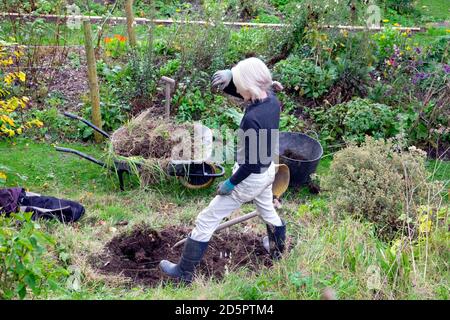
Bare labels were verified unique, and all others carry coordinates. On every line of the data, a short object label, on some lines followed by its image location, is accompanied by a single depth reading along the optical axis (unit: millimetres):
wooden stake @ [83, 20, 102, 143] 7219
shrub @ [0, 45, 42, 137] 6472
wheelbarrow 6578
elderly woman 4699
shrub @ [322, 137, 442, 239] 5785
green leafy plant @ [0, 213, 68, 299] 3840
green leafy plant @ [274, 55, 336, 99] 8438
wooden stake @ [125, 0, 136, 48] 8828
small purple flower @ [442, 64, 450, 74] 8455
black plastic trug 6891
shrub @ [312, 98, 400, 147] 7770
